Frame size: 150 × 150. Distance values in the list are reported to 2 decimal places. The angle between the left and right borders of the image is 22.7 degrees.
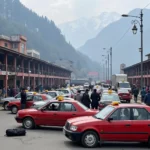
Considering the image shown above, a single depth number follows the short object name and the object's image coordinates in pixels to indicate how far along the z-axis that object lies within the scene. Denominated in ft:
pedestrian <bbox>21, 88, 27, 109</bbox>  74.13
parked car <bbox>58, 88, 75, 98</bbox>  121.03
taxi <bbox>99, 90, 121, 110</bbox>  87.04
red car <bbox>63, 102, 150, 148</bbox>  37.60
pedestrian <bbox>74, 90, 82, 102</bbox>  78.44
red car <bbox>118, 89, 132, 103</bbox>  137.80
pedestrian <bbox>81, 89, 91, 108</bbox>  72.28
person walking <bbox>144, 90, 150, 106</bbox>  69.05
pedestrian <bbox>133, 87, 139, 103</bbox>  124.27
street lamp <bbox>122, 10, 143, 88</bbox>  105.50
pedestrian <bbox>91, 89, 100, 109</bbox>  73.05
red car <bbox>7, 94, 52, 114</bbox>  81.84
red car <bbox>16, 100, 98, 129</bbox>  50.85
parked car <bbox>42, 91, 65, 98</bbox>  108.39
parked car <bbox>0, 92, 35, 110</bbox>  95.19
